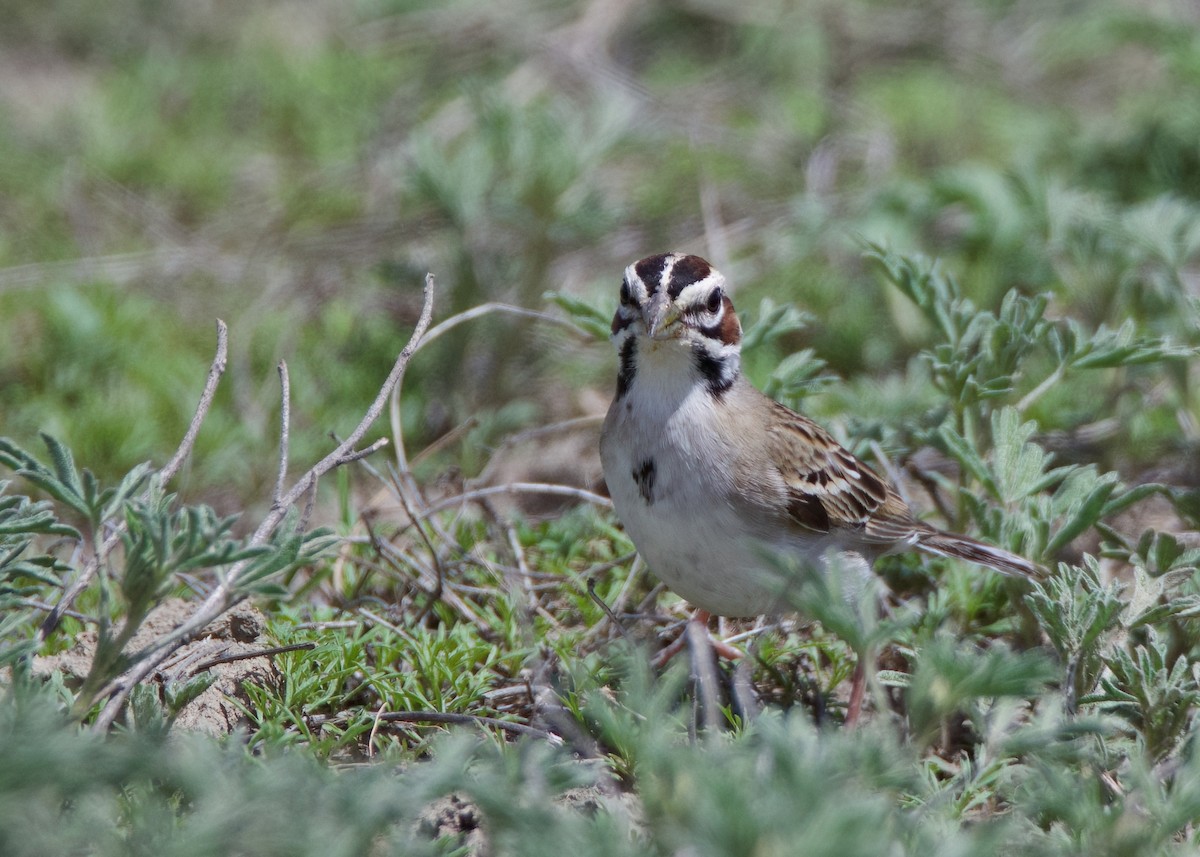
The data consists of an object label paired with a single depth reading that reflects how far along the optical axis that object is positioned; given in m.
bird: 7.82
